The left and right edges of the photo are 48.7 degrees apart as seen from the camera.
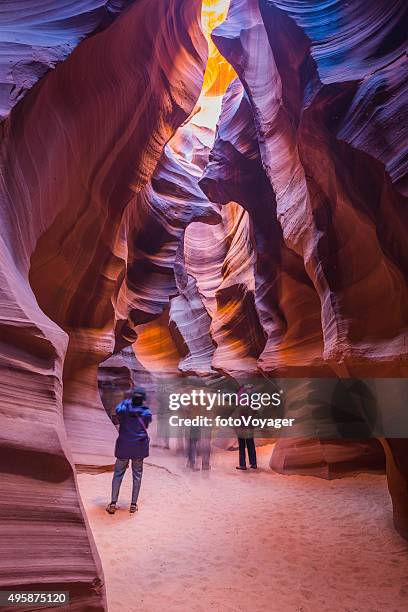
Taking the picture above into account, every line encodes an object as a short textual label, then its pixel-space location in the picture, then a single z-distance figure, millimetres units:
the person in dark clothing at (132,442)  5676
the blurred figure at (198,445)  8966
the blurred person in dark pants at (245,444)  8828
